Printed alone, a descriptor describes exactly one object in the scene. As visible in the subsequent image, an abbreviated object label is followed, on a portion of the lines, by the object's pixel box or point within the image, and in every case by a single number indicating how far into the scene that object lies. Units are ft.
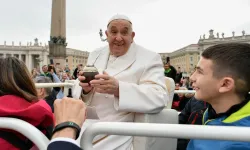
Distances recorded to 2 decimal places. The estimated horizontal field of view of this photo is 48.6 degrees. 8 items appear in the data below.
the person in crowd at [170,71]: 20.45
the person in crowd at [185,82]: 26.98
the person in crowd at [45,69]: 23.15
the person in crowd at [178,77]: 25.32
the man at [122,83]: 5.31
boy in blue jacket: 3.65
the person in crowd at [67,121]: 2.70
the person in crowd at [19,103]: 3.25
